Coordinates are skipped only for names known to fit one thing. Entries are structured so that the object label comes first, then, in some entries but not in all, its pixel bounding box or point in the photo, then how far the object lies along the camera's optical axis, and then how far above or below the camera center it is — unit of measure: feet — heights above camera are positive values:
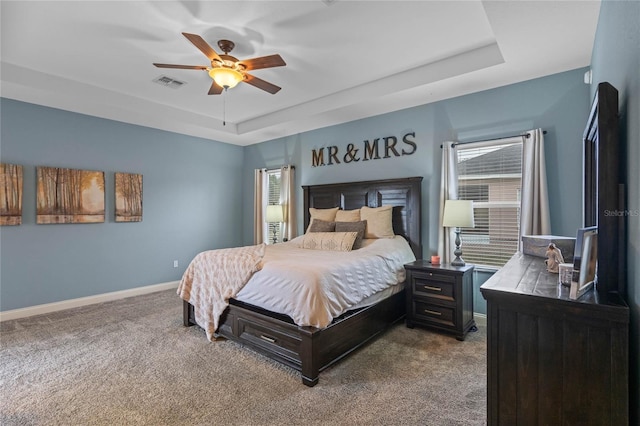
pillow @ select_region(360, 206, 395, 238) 12.94 -0.63
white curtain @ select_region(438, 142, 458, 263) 12.23 +0.75
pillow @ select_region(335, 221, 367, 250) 12.39 -0.82
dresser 3.66 -1.96
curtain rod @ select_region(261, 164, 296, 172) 18.11 +2.58
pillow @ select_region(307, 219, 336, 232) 13.71 -0.78
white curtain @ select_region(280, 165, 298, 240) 17.83 +0.43
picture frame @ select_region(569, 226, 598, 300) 4.03 -0.80
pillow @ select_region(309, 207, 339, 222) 14.70 -0.25
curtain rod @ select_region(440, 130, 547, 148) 10.47 +2.57
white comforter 7.74 -2.09
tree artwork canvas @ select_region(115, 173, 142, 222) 15.31 +0.72
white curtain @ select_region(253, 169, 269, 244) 19.79 +0.63
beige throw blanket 9.43 -2.32
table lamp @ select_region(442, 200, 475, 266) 10.77 -0.30
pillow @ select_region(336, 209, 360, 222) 13.74 -0.33
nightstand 10.15 -3.11
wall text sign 13.79 +2.87
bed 7.73 -3.43
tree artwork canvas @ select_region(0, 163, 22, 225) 12.09 +0.73
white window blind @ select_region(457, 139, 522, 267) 11.33 +0.45
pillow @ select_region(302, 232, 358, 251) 11.89 -1.29
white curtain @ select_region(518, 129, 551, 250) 10.19 +0.54
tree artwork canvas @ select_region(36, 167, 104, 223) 13.08 +0.72
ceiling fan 8.39 +4.21
